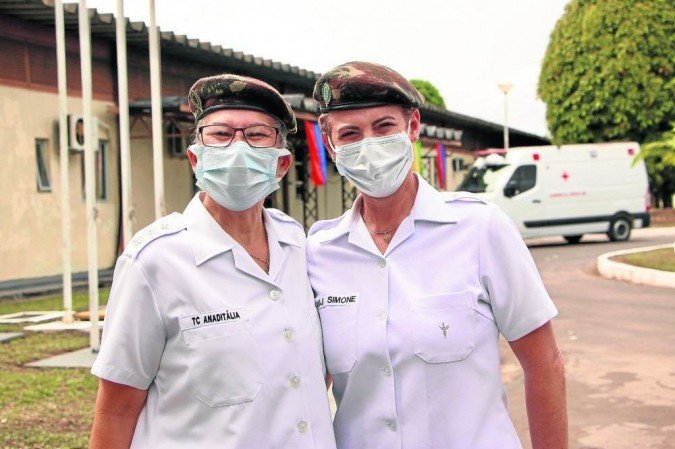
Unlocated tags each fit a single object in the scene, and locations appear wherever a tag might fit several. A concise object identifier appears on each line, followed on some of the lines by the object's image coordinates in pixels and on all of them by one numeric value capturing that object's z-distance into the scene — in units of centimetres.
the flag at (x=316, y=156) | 2014
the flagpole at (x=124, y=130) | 916
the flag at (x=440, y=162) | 2791
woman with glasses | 238
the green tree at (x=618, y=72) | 3412
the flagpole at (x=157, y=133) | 931
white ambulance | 2255
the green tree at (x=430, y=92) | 6712
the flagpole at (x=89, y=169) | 879
